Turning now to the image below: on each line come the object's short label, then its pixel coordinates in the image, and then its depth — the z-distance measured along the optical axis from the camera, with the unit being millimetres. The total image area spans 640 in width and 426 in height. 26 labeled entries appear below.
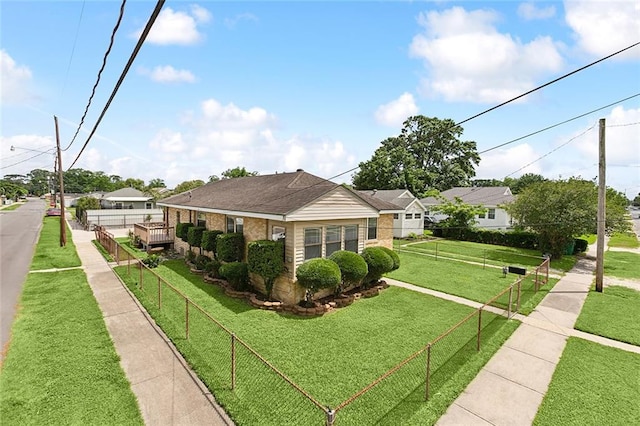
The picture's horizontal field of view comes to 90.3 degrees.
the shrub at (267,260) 10312
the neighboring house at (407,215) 28406
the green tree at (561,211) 17422
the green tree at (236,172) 48438
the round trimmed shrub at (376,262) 11969
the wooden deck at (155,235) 18719
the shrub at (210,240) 13789
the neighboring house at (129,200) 39612
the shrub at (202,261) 14428
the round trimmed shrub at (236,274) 11266
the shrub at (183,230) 16656
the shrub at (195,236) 15258
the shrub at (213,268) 13031
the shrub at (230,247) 12375
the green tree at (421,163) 42500
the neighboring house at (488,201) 32312
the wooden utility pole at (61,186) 20094
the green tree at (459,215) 27953
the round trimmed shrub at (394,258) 12584
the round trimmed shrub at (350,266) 10805
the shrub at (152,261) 15082
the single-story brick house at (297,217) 10414
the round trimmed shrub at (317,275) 9781
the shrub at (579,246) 21688
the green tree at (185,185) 41094
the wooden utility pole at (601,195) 12930
